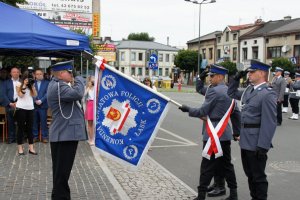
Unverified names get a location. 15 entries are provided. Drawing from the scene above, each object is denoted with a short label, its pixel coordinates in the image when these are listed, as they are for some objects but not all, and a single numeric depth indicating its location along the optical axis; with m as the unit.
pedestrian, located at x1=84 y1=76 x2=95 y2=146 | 10.74
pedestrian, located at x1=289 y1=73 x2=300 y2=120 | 17.25
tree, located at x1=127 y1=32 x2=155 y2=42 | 116.00
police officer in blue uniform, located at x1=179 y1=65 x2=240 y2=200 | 5.76
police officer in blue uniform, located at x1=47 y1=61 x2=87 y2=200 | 5.18
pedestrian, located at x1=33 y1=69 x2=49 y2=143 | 10.62
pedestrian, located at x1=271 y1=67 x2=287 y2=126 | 15.14
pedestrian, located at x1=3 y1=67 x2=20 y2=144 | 10.34
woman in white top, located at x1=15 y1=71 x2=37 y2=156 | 9.07
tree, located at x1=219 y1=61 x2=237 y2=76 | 60.47
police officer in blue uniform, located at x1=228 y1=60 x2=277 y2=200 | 5.23
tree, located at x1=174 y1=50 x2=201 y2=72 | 72.56
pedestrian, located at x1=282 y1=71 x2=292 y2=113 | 18.53
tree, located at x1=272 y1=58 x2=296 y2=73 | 48.97
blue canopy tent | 10.16
